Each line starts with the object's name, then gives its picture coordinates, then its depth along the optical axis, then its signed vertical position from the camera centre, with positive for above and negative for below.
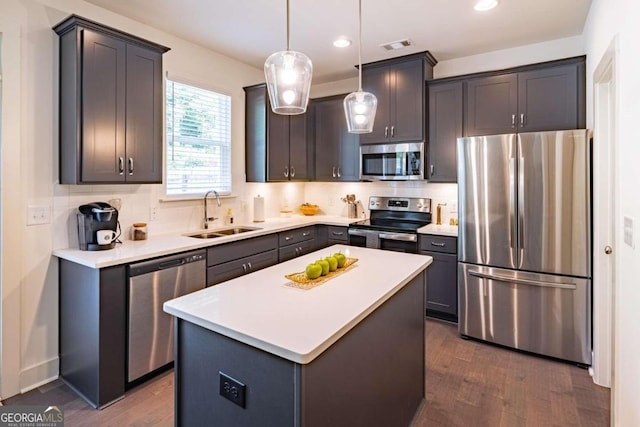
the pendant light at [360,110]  2.14 +0.61
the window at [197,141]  3.47 +0.74
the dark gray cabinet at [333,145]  4.52 +0.87
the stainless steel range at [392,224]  3.84 -0.14
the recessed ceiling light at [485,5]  2.74 +1.60
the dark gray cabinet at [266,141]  4.12 +0.85
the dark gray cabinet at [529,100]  3.20 +1.05
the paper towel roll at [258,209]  4.29 +0.04
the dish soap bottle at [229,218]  4.02 -0.06
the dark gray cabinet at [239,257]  3.05 -0.41
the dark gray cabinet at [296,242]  3.90 -0.34
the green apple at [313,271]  1.90 -0.31
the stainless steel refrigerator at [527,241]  2.80 -0.24
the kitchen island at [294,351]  1.22 -0.54
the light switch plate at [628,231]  1.63 -0.09
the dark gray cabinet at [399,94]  3.91 +1.32
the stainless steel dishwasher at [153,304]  2.47 -0.64
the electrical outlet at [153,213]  3.26 +0.00
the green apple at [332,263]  2.07 -0.29
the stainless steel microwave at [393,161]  4.00 +0.59
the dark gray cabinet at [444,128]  3.76 +0.89
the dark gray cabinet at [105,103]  2.48 +0.80
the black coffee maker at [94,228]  2.61 -0.11
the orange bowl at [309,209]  4.98 +0.05
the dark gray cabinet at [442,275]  3.56 -0.63
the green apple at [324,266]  1.98 -0.29
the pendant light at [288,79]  1.62 +0.61
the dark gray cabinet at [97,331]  2.30 -0.78
